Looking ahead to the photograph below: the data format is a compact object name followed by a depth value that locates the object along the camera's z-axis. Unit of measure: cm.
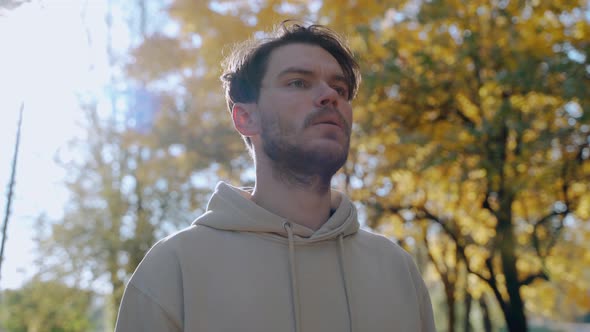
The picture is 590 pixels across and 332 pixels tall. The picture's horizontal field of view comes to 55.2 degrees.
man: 180
